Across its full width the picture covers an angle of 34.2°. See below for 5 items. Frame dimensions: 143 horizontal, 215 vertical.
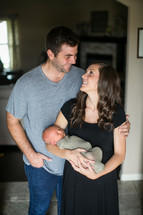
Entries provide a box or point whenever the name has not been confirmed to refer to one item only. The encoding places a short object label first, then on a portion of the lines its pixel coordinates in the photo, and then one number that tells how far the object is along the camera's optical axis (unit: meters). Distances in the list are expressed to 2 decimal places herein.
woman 1.46
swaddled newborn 1.35
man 1.68
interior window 7.93
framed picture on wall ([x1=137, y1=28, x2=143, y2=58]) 2.69
